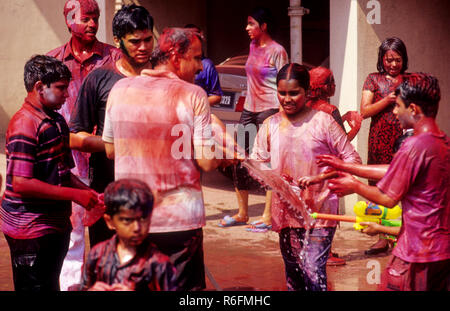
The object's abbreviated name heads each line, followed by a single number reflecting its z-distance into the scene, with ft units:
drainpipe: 28.58
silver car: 32.01
